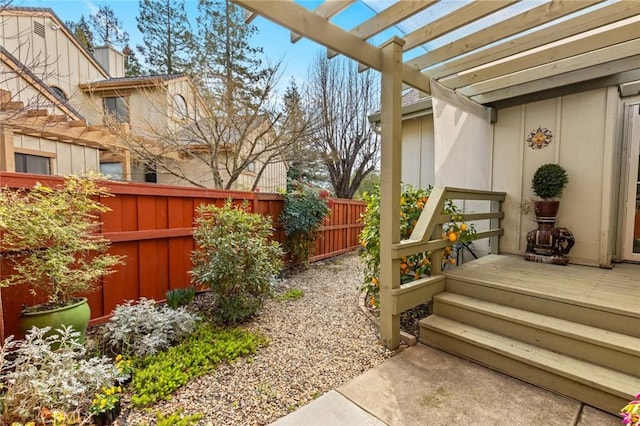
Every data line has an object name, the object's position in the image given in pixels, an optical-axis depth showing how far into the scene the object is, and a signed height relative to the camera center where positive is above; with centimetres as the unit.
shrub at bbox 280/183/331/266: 526 -35
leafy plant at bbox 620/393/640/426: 116 -89
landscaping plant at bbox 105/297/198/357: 243 -119
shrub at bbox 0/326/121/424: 152 -109
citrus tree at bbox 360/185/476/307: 324 -42
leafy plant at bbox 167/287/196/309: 329 -117
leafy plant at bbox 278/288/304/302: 404 -141
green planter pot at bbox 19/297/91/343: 214 -93
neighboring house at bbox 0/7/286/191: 517 +202
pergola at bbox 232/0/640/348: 223 +149
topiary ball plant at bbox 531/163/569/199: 363 +25
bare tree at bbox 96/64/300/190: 691 +167
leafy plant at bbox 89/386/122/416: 168 -124
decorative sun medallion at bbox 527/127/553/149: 391 +87
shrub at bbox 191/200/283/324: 313 -72
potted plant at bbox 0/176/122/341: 214 -39
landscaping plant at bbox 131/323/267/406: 202 -135
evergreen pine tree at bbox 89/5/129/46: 1360 +827
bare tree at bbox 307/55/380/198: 991 +306
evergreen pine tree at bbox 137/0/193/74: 1083 +660
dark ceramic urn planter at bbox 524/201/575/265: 366 -50
